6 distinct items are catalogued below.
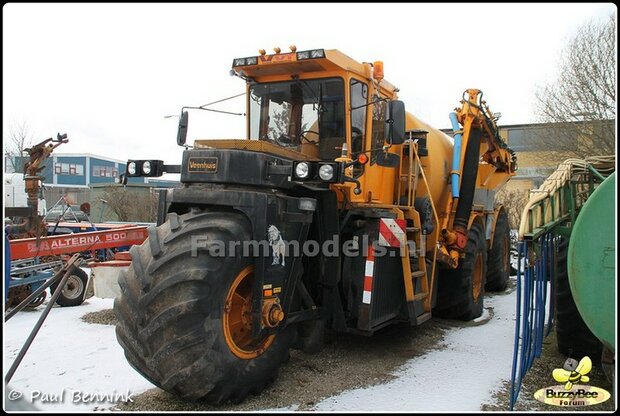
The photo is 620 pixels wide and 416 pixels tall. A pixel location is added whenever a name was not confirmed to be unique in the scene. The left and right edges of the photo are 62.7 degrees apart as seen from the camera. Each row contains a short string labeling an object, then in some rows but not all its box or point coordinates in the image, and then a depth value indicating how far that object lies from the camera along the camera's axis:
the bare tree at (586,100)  16.44
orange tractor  3.56
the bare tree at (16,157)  23.34
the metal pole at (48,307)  3.54
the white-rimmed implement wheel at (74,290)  7.41
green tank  3.48
